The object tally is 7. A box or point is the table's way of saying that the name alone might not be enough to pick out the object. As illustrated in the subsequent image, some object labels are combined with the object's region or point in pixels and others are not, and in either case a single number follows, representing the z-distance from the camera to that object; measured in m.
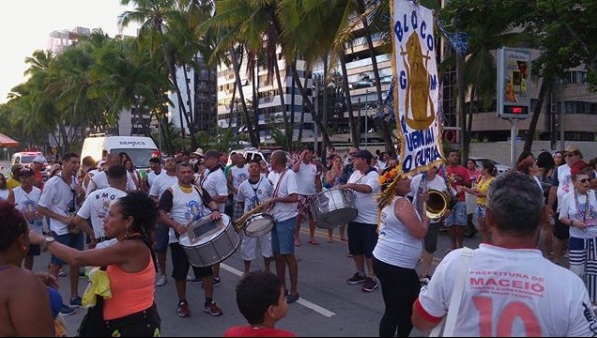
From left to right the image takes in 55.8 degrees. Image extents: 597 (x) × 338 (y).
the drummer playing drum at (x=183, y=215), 6.48
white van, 19.67
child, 2.75
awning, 15.89
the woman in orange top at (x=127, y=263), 3.30
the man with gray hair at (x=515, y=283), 2.11
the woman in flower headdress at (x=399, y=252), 4.44
